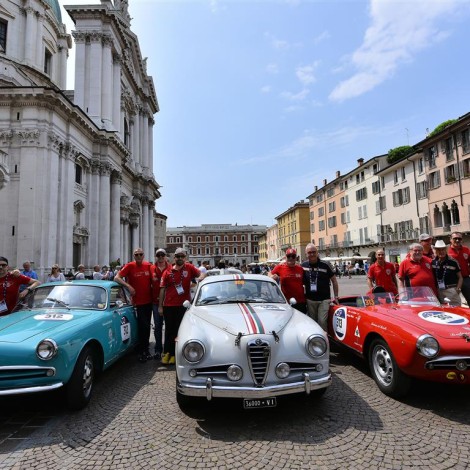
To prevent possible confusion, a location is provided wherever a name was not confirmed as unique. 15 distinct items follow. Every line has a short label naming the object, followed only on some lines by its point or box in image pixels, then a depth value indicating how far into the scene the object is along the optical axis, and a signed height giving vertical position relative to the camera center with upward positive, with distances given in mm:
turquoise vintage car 3600 -887
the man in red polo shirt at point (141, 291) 6312 -527
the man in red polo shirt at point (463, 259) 6863 -107
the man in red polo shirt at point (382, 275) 6504 -366
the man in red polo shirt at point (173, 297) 5898 -619
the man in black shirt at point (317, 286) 5996 -505
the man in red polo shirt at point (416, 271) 5902 -284
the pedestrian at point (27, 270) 10023 -85
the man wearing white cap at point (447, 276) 6469 -432
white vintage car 3451 -1063
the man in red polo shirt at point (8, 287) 5809 -350
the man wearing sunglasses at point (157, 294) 6414 -603
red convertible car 3725 -1023
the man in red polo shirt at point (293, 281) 6125 -403
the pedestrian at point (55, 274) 11445 -277
